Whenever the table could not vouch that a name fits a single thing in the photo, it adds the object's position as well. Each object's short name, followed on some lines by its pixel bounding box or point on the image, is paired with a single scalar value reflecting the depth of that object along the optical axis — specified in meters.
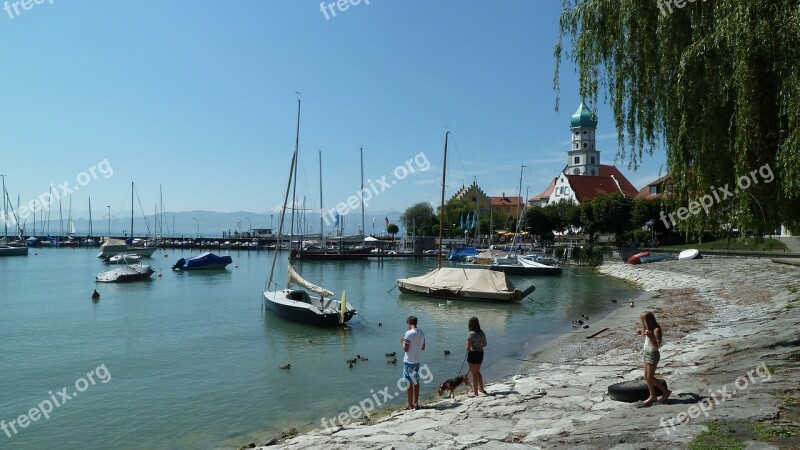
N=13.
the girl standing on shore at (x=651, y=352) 10.29
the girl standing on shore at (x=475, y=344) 12.38
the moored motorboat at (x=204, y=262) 70.12
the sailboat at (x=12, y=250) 104.06
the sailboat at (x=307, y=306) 28.02
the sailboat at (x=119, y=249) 94.64
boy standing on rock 12.43
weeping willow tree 10.19
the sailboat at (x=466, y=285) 37.00
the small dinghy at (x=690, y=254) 58.34
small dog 14.00
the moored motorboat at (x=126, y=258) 74.69
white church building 119.88
